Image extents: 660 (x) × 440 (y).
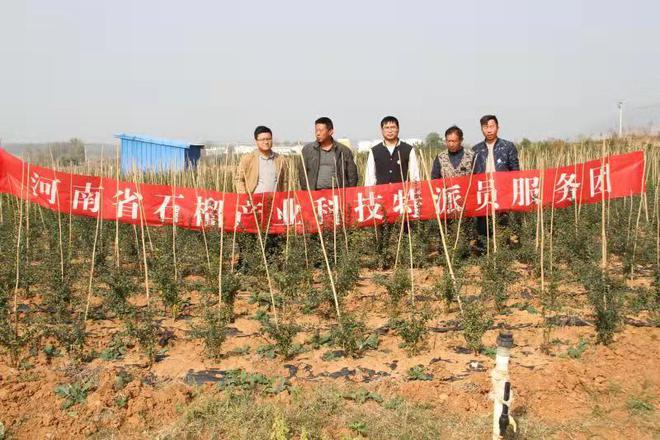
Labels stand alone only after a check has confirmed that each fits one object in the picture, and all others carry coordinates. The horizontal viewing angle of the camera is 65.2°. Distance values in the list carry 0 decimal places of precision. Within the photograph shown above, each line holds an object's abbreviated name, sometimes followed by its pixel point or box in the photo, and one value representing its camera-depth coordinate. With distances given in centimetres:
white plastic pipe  250
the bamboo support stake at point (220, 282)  432
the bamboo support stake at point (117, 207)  481
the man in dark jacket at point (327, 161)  542
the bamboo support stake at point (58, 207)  448
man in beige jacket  536
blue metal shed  1725
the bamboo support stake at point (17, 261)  386
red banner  545
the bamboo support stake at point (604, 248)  427
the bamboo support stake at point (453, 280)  413
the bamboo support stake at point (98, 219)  422
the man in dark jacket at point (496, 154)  583
